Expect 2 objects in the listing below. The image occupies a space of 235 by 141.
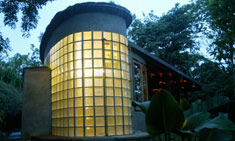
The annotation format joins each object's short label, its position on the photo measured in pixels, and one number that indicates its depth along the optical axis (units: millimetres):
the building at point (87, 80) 5477
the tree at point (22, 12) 6898
